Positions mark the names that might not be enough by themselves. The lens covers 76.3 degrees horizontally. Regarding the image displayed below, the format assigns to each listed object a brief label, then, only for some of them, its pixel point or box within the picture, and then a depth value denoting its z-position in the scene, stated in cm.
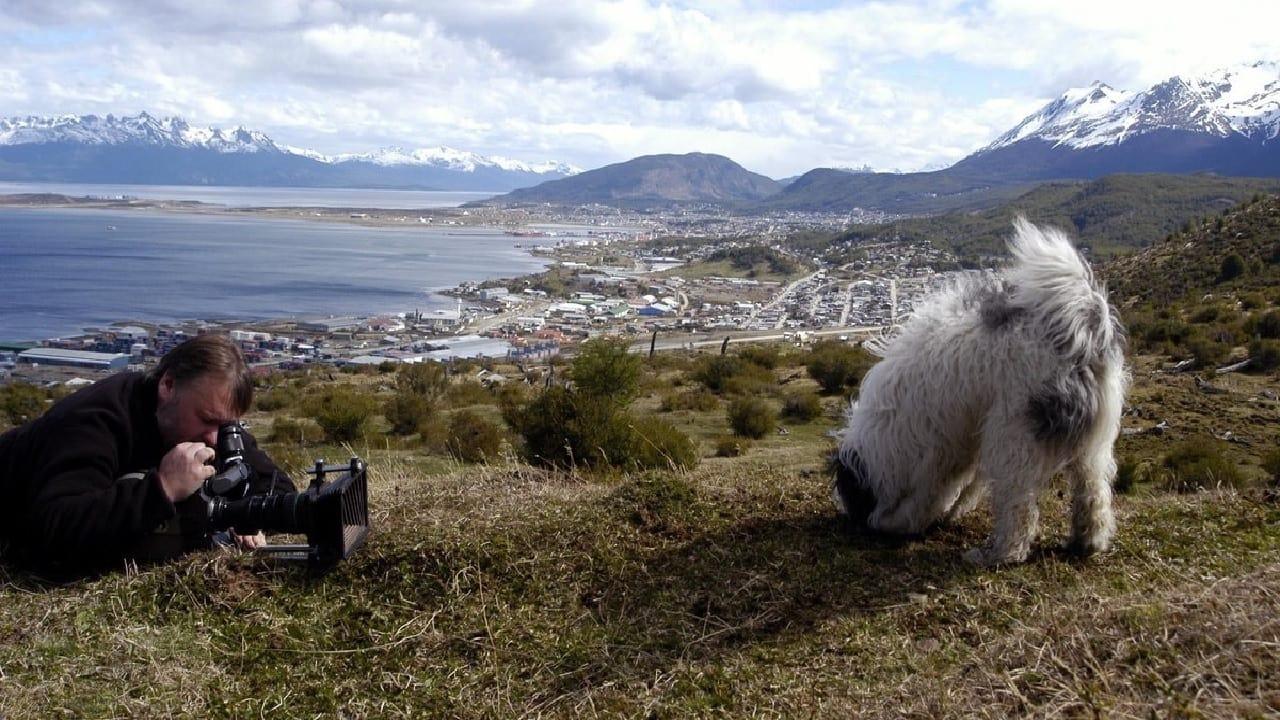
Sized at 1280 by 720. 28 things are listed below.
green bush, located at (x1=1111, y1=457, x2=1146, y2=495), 816
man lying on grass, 409
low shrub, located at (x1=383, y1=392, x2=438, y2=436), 1528
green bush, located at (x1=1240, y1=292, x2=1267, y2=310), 1952
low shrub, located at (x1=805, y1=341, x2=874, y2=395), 1708
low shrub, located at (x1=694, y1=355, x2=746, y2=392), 1866
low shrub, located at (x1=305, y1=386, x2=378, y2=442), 1444
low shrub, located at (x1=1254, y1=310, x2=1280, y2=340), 1582
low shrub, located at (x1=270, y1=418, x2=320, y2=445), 1462
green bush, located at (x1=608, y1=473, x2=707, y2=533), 519
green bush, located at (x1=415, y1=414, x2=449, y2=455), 1319
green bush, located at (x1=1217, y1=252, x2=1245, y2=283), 2611
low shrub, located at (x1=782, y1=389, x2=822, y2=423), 1479
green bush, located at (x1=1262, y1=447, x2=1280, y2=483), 813
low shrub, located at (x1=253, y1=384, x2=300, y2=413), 1866
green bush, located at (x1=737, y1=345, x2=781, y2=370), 2181
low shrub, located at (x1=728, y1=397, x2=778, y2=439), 1343
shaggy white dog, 422
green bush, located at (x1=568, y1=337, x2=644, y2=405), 1364
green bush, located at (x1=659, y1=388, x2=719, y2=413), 1607
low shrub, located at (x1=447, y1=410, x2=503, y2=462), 1230
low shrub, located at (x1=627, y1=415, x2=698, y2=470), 970
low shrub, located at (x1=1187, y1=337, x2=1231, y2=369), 1475
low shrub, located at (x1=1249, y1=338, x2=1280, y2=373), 1346
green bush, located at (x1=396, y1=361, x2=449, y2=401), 1955
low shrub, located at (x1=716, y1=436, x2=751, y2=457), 1202
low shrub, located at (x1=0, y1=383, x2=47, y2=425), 1777
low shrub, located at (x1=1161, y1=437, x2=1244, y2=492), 777
